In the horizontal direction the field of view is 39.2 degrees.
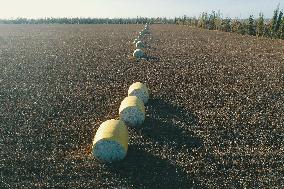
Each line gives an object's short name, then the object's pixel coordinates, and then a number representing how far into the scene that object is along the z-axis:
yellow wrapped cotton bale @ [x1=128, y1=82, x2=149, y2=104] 15.88
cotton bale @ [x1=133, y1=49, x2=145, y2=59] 27.55
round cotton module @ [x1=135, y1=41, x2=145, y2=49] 32.75
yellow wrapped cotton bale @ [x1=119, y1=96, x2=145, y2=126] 13.38
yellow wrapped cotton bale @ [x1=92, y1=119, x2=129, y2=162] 10.73
